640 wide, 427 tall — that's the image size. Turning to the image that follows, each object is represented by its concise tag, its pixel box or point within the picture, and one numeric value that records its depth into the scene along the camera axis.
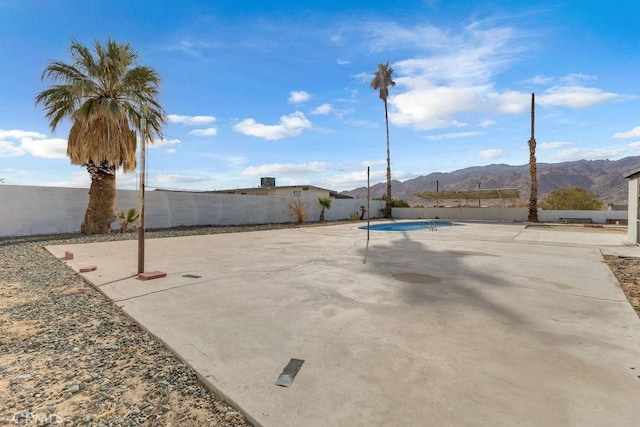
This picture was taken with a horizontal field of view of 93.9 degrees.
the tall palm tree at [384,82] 26.88
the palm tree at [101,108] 10.32
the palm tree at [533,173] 22.05
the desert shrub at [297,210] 19.82
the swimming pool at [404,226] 17.12
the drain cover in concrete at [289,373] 2.03
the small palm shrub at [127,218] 12.11
